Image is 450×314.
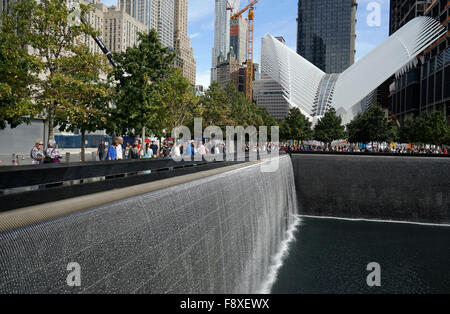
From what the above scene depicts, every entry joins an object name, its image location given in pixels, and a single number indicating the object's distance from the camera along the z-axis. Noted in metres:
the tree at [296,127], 64.00
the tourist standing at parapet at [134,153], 14.87
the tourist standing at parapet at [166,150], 19.30
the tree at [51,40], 15.95
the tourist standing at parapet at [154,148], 19.19
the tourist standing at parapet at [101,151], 20.89
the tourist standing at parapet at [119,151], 12.98
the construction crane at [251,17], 145.36
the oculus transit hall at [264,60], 91.62
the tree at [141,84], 23.47
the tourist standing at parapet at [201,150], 16.78
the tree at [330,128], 63.19
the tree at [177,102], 29.52
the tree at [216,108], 43.62
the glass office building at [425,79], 61.44
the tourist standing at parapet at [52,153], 11.54
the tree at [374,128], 50.28
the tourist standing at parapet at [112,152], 12.18
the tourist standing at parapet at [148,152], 17.57
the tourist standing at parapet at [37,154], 11.45
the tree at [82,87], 16.91
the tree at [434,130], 49.00
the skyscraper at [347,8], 197.25
